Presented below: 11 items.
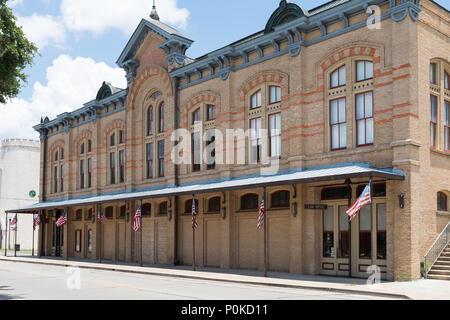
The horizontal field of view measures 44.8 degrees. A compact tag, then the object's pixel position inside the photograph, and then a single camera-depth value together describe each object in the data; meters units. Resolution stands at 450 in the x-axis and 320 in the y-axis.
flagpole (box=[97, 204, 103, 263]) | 32.81
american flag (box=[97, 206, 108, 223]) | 33.06
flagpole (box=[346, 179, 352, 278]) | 19.39
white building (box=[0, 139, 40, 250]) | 60.53
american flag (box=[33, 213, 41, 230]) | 40.62
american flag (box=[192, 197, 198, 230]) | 25.66
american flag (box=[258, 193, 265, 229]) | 22.02
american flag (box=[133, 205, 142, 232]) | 28.47
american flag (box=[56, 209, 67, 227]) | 35.72
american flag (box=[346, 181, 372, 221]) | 18.41
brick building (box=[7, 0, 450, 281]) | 19.78
